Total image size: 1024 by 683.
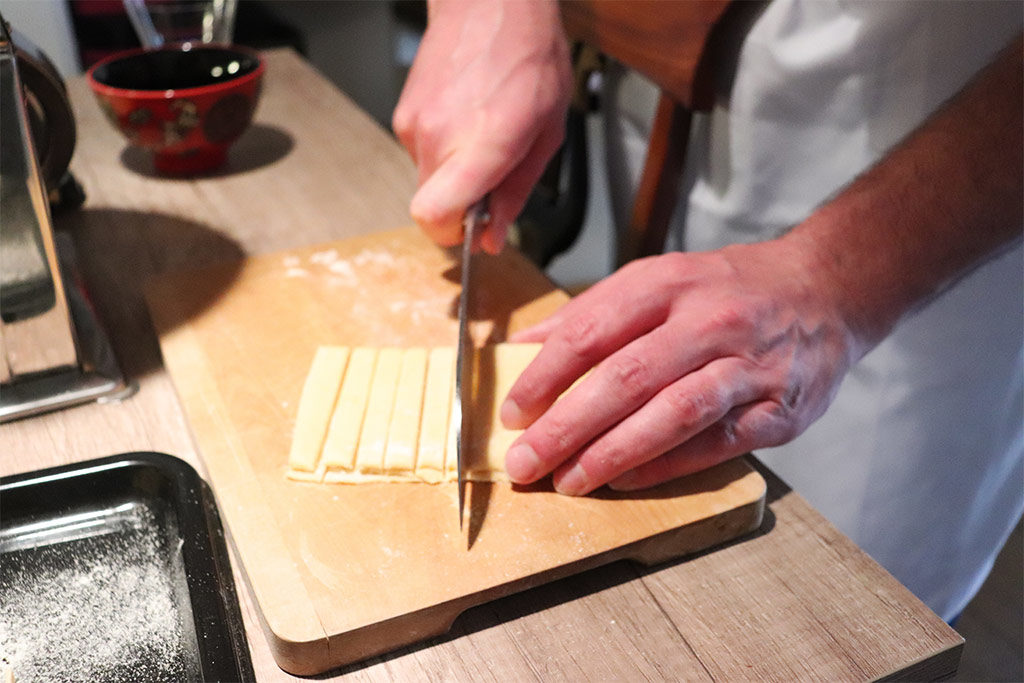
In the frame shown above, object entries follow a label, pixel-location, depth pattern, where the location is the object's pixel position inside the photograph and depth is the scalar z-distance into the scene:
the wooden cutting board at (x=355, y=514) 0.71
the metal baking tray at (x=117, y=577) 0.67
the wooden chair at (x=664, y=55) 1.24
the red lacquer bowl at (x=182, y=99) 1.34
